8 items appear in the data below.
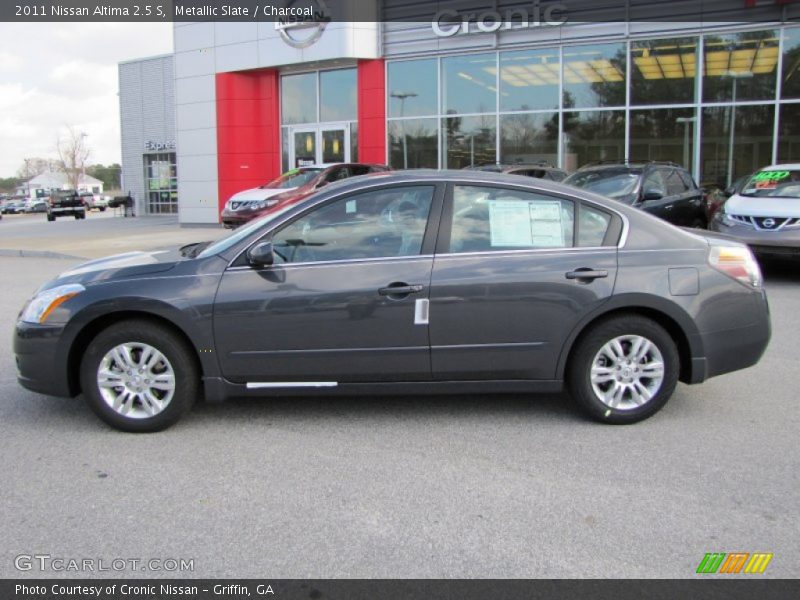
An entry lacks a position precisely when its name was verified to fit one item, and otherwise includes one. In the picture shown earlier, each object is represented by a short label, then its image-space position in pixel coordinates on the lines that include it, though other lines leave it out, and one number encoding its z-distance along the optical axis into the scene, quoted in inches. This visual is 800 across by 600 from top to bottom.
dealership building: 658.8
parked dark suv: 430.6
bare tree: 3937.0
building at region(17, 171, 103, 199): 4263.8
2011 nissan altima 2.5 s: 173.9
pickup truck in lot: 1480.1
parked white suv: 383.9
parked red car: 607.5
